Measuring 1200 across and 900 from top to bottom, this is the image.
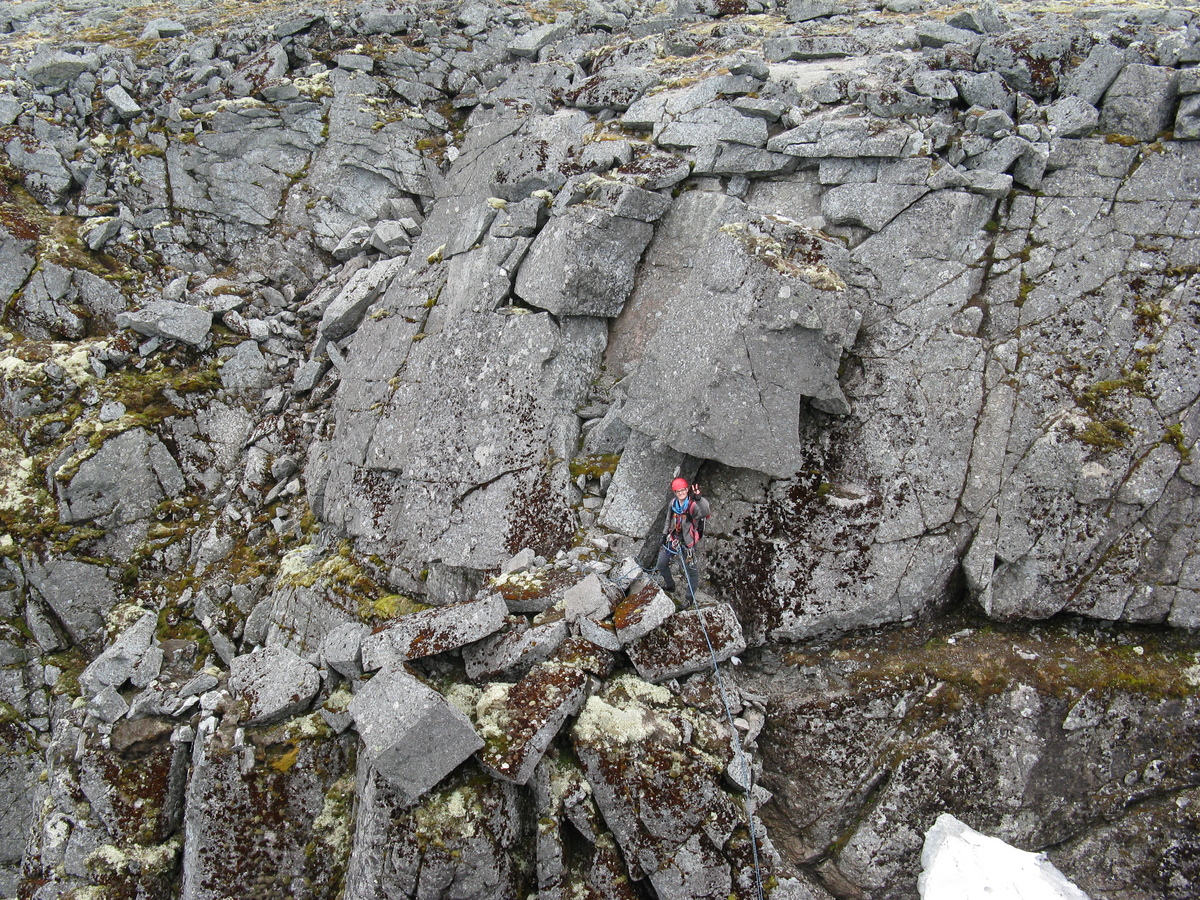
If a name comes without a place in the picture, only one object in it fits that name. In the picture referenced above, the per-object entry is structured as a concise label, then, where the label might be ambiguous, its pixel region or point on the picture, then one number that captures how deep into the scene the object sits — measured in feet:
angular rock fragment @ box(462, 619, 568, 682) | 30.86
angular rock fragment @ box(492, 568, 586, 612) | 33.40
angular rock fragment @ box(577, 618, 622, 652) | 30.94
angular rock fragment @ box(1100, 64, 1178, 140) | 35.45
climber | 32.58
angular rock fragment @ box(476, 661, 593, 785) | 27.53
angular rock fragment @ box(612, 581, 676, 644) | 30.63
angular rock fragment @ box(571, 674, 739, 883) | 27.20
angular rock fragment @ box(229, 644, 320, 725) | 33.40
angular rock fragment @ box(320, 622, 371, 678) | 33.24
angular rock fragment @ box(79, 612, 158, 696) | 35.78
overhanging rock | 33.94
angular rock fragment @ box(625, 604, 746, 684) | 30.42
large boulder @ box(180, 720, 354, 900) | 31.55
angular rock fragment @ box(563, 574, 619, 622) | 31.94
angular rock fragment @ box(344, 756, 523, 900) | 27.09
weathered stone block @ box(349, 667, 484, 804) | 26.94
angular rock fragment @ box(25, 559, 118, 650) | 45.42
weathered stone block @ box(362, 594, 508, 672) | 31.50
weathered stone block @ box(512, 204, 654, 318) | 41.37
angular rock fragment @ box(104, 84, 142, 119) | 60.44
